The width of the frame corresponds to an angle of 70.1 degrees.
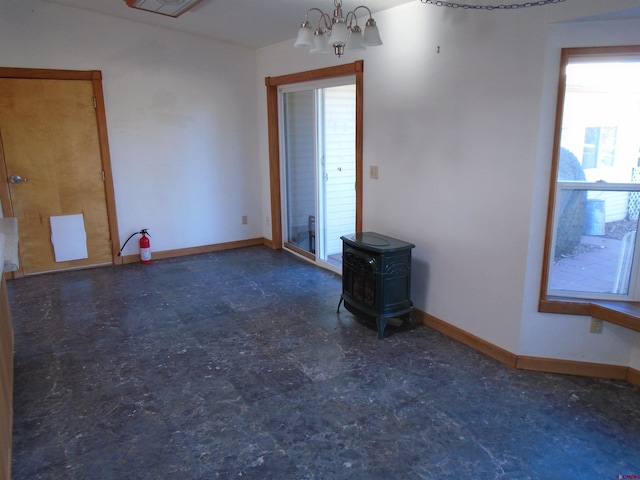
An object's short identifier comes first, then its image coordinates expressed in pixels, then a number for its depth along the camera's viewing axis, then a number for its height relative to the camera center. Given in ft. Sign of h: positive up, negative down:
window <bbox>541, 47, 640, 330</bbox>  8.27 -0.58
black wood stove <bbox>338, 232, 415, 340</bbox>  10.59 -2.93
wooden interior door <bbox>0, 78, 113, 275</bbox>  14.55 -0.06
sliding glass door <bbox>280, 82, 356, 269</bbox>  15.47 -0.39
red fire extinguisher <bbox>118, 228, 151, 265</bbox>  16.74 -3.27
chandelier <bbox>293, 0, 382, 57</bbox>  8.80 +2.29
